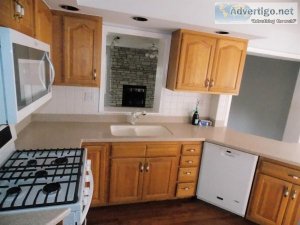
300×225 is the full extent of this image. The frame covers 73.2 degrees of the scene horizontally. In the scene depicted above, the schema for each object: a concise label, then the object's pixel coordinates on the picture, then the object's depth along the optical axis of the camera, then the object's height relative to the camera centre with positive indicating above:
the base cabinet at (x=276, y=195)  1.96 -1.11
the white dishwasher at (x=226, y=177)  2.15 -1.08
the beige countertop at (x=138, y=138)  1.84 -0.69
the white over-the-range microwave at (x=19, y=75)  0.87 -0.08
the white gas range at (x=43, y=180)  1.00 -0.67
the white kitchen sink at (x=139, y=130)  2.49 -0.74
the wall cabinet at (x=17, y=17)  0.91 +0.22
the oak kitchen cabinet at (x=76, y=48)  1.90 +0.16
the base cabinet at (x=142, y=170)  2.08 -1.07
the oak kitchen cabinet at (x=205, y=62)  2.25 +0.17
